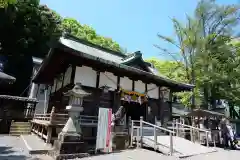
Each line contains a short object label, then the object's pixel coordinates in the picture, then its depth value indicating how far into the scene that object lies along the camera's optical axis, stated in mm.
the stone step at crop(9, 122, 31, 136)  13047
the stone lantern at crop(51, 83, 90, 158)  6453
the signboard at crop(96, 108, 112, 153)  7488
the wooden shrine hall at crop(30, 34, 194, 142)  9711
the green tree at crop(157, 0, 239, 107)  17219
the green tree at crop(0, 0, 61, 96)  25627
